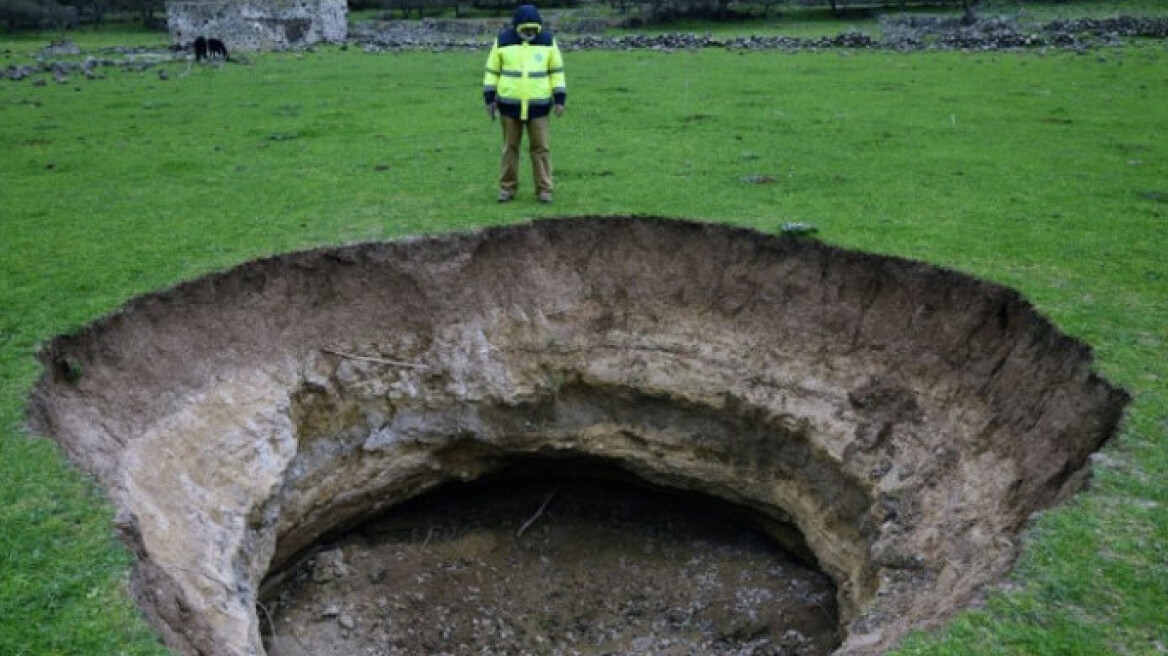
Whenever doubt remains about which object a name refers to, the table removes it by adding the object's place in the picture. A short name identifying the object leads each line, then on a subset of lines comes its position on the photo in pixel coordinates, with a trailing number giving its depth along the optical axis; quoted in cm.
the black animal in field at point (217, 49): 3375
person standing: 1156
